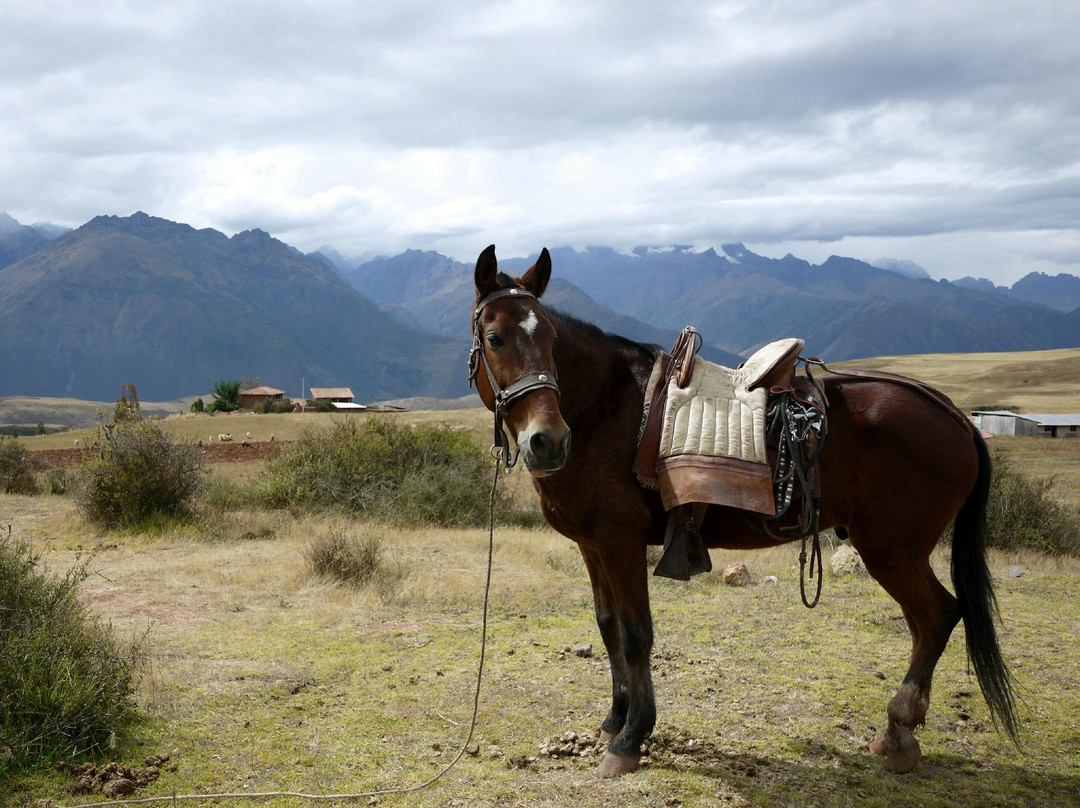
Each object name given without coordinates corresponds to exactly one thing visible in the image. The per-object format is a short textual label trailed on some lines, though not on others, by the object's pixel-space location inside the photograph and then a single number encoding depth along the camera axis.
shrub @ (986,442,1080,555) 10.91
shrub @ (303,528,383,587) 8.01
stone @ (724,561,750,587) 8.08
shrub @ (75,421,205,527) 10.93
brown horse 3.78
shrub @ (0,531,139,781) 3.86
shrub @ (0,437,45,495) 15.58
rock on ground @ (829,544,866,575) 8.45
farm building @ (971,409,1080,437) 47.75
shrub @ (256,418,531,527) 12.37
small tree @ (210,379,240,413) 54.62
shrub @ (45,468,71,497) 15.91
